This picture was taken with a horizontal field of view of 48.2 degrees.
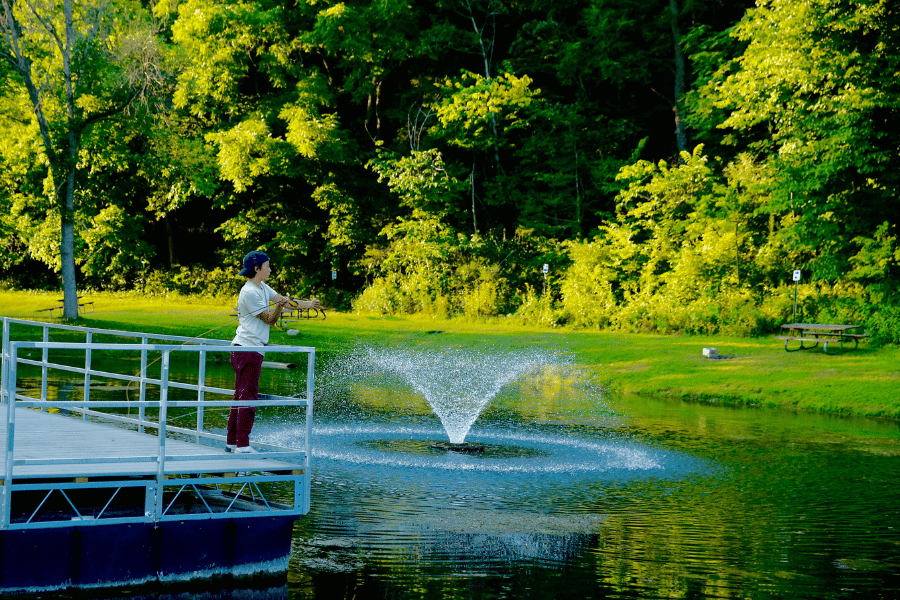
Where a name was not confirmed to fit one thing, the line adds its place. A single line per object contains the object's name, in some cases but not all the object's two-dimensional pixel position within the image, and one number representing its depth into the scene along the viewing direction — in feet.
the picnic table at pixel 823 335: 84.33
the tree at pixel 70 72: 107.86
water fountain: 67.36
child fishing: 29.43
